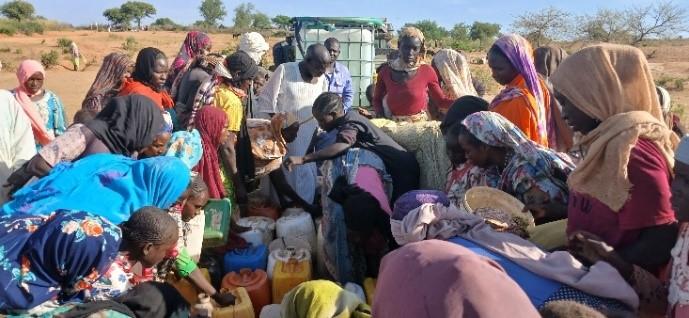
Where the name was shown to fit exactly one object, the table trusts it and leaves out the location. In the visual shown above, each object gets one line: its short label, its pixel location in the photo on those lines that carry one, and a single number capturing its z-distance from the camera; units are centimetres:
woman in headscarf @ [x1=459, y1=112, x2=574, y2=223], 282
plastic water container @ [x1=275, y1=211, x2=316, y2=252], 457
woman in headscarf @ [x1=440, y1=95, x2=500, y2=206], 313
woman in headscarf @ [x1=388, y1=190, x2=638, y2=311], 189
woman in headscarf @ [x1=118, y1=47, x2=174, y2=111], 492
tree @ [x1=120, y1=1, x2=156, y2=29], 5787
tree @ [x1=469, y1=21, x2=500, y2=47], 5114
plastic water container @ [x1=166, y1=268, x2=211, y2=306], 368
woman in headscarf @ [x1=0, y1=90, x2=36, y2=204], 430
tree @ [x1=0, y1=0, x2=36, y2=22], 4888
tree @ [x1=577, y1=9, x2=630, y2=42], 2925
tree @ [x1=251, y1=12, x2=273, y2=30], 6831
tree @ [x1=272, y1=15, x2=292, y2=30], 5442
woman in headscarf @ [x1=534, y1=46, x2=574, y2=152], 394
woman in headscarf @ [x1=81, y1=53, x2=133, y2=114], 522
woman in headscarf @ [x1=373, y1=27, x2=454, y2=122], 592
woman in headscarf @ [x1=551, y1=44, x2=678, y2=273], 204
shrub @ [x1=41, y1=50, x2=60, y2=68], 2430
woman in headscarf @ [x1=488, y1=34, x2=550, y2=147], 354
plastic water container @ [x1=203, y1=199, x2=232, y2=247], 426
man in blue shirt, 575
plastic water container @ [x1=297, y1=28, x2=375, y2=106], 849
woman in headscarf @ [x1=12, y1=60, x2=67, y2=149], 509
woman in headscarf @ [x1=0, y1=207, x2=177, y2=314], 253
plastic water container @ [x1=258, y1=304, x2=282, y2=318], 346
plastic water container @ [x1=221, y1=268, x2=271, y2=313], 384
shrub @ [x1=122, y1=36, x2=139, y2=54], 3195
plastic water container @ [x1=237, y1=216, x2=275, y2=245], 452
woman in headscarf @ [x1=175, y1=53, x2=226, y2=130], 507
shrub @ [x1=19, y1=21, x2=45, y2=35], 3894
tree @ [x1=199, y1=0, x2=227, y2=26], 7041
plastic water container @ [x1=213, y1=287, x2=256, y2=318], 338
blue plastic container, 421
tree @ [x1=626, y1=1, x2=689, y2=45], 3009
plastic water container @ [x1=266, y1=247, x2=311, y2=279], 406
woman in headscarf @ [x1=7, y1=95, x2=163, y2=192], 351
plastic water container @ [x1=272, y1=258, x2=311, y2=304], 390
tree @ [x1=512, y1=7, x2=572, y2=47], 2603
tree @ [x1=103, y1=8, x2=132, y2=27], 5675
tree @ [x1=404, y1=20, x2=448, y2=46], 4199
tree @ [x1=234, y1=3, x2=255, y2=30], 6811
